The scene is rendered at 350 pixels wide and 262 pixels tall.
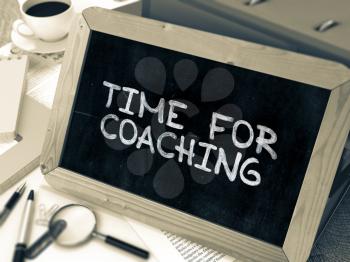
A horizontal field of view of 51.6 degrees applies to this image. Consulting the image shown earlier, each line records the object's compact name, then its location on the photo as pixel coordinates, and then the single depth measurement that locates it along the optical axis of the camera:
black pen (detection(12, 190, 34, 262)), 0.53
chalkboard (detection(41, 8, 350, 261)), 0.49
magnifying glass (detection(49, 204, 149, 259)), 0.55
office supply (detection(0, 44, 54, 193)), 0.64
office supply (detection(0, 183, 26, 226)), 0.59
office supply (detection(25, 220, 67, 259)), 0.55
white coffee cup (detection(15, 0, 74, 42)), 0.77
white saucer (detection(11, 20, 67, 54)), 0.83
